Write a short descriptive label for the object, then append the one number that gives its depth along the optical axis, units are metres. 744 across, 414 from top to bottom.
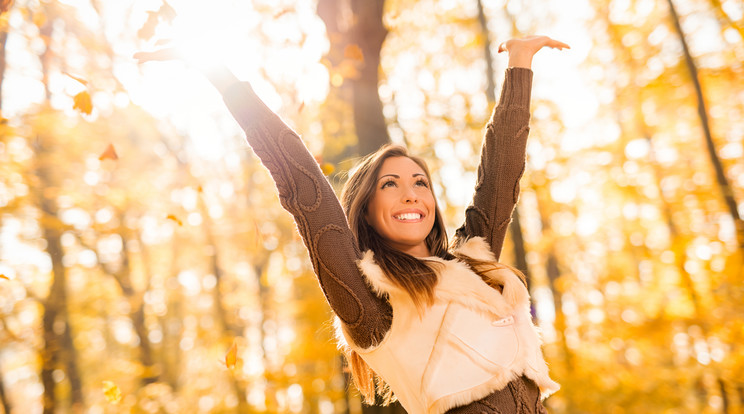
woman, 1.77
